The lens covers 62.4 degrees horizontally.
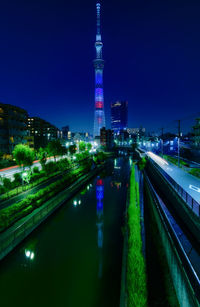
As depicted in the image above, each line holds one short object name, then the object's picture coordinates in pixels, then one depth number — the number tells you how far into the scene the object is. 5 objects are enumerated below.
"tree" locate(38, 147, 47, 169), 28.18
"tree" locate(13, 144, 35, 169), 22.07
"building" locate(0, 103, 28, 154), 35.78
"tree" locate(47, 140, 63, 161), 34.62
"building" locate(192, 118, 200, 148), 45.62
